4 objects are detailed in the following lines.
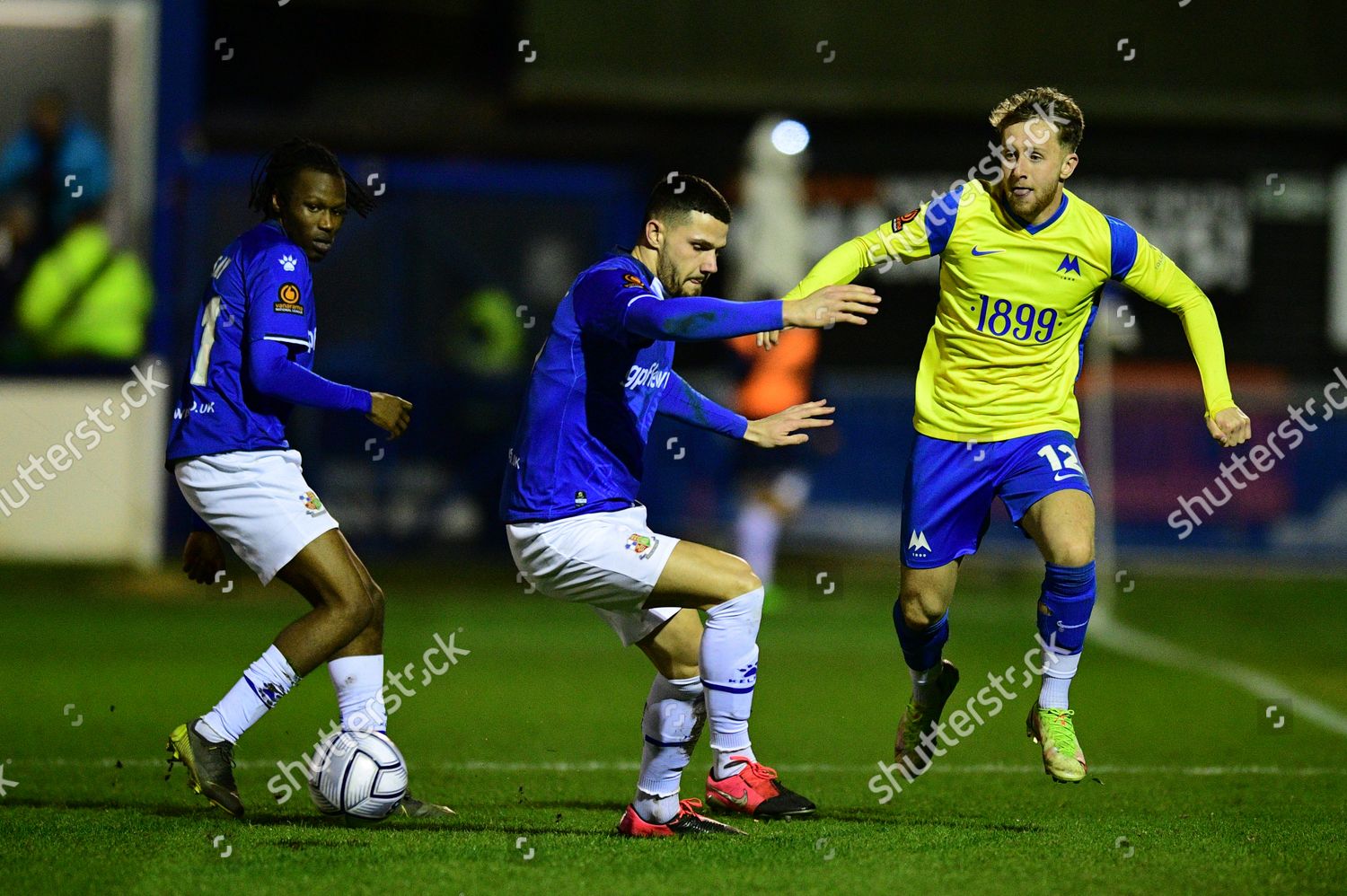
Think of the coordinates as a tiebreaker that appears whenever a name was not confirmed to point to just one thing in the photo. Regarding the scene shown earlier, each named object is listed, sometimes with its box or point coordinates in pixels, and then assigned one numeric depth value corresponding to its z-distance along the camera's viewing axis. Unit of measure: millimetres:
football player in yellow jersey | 13070
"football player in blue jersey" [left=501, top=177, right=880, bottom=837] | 11680
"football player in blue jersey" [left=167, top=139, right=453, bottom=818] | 12320
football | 12359
